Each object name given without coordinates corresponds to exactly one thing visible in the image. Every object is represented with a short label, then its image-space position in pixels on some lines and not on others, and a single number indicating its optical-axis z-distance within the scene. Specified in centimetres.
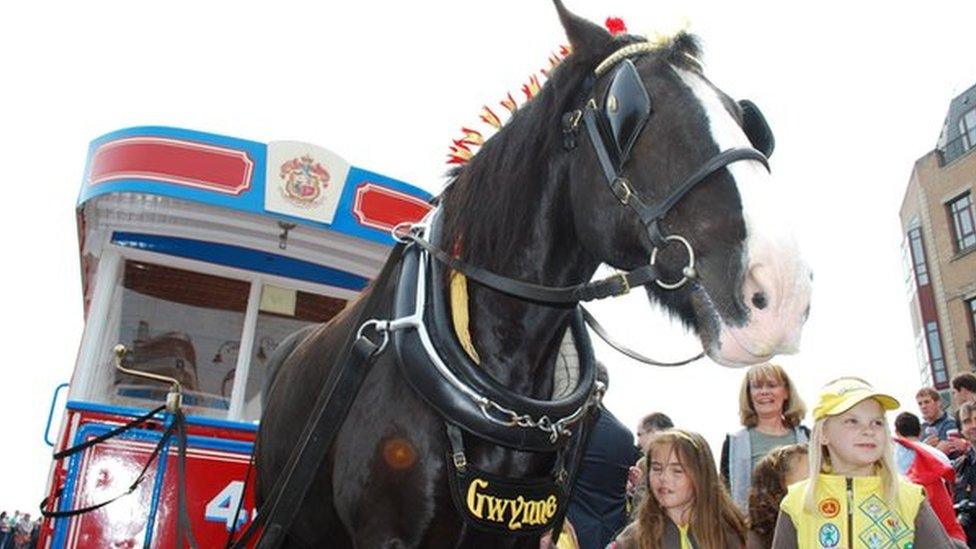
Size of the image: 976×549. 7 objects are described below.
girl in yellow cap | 242
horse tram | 351
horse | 171
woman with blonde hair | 386
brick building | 2442
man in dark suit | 356
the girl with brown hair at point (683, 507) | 309
